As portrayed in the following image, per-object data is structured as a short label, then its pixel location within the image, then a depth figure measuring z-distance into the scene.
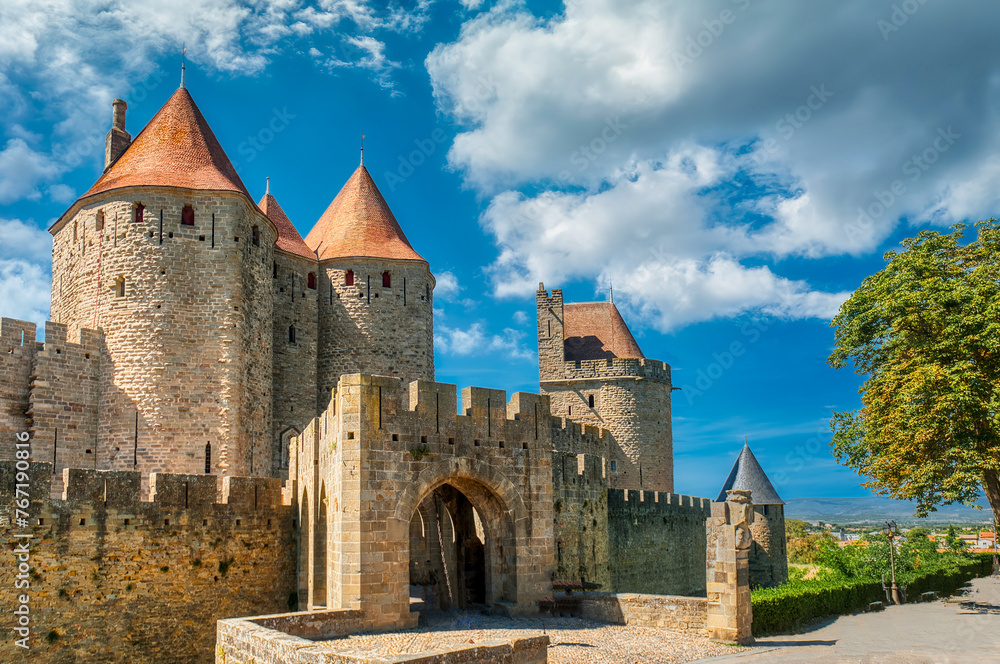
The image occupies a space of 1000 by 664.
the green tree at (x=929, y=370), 18.97
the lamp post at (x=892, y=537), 24.44
